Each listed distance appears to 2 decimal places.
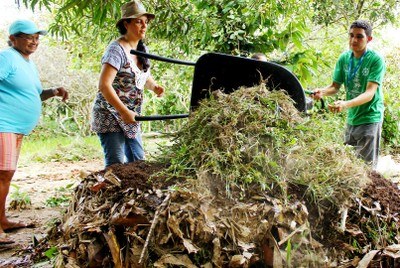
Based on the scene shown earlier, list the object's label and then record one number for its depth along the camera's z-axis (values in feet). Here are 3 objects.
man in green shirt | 11.03
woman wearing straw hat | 9.18
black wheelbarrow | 7.72
